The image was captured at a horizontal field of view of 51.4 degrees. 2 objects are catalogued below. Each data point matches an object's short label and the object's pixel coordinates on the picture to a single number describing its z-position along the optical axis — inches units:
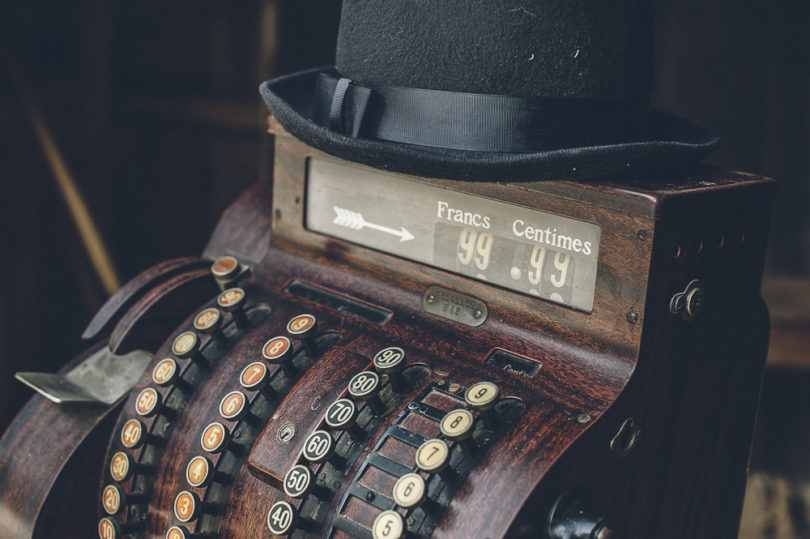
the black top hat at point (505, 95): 43.5
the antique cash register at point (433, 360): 41.6
